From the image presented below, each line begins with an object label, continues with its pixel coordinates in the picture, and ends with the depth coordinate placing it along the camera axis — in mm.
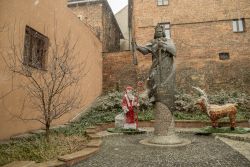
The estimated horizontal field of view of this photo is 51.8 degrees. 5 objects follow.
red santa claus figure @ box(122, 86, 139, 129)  9031
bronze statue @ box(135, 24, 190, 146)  6602
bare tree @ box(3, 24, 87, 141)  6348
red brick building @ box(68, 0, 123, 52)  19469
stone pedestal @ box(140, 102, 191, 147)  6531
